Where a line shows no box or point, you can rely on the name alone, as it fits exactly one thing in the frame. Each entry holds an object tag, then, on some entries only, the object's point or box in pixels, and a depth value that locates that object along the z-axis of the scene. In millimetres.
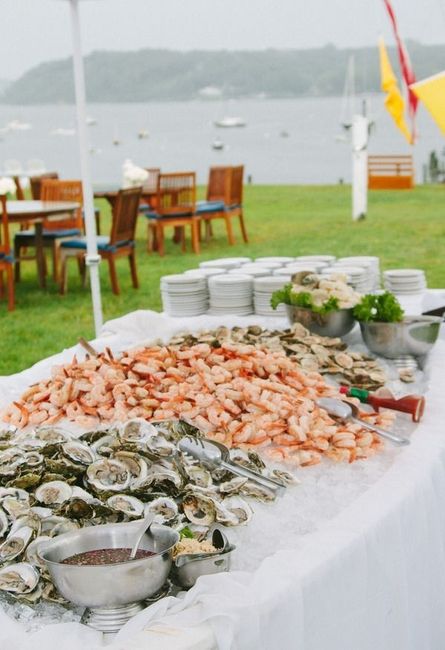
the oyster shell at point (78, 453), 1823
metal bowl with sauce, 1373
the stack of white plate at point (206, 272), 3805
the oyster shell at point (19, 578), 1460
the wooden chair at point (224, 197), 10125
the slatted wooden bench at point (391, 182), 17797
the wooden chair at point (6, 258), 6812
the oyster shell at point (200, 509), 1676
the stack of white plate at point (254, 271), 3811
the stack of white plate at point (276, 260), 4141
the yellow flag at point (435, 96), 2650
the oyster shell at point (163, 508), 1651
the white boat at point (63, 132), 68025
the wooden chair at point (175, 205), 9539
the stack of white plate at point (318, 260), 4059
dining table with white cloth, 1370
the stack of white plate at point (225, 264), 4121
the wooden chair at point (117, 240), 7402
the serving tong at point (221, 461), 1887
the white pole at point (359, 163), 12227
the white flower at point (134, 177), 9305
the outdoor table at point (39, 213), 7359
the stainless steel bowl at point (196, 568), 1491
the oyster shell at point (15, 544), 1530
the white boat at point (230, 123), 79369
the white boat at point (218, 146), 49356
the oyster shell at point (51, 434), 1960
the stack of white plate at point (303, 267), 3840
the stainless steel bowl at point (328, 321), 3076
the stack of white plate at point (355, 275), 3598
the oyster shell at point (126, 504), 1652
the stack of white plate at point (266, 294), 3553
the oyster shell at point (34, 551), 1508
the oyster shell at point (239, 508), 1736
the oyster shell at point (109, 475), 1729
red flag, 3738
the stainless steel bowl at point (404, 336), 2893
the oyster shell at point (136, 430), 1966
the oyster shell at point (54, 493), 1698
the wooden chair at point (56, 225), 8195
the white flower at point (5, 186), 6801
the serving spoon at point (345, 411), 2201
